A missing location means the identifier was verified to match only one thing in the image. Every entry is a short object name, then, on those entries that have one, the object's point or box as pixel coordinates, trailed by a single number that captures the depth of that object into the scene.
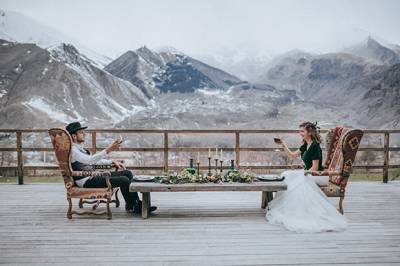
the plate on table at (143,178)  4.26
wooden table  3.99
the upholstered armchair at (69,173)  4.01
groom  4.11
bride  3.77
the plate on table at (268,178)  4.30
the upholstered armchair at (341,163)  4.14
